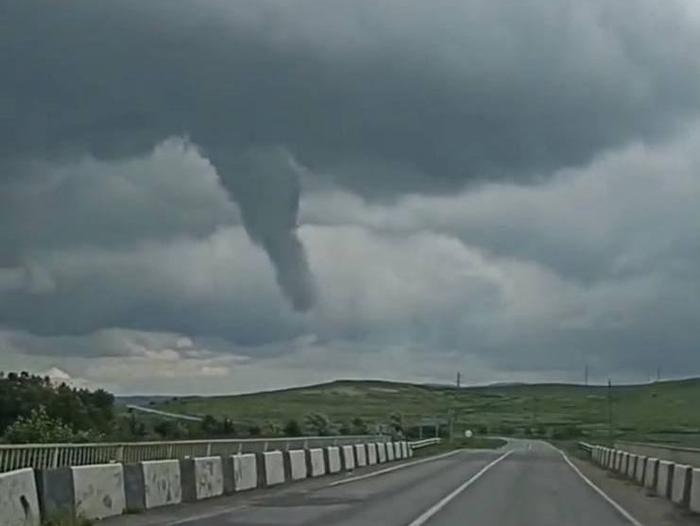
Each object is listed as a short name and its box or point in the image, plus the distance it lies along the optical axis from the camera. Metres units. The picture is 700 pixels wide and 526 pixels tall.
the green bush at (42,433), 41.94
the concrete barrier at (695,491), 32.22
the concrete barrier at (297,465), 44.88
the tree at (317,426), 107.24
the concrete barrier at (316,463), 48.99
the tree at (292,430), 92.40
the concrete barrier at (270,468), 40.22
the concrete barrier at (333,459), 53.59
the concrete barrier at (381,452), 71.51
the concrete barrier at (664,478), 39.19
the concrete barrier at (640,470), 49.06
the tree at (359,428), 116.18
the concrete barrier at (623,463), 58.66
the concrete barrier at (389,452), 75.59
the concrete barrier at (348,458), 58.27
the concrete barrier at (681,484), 34.50
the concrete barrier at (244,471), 36.59
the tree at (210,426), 83.57
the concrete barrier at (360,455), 62.87
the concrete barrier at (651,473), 44.59
